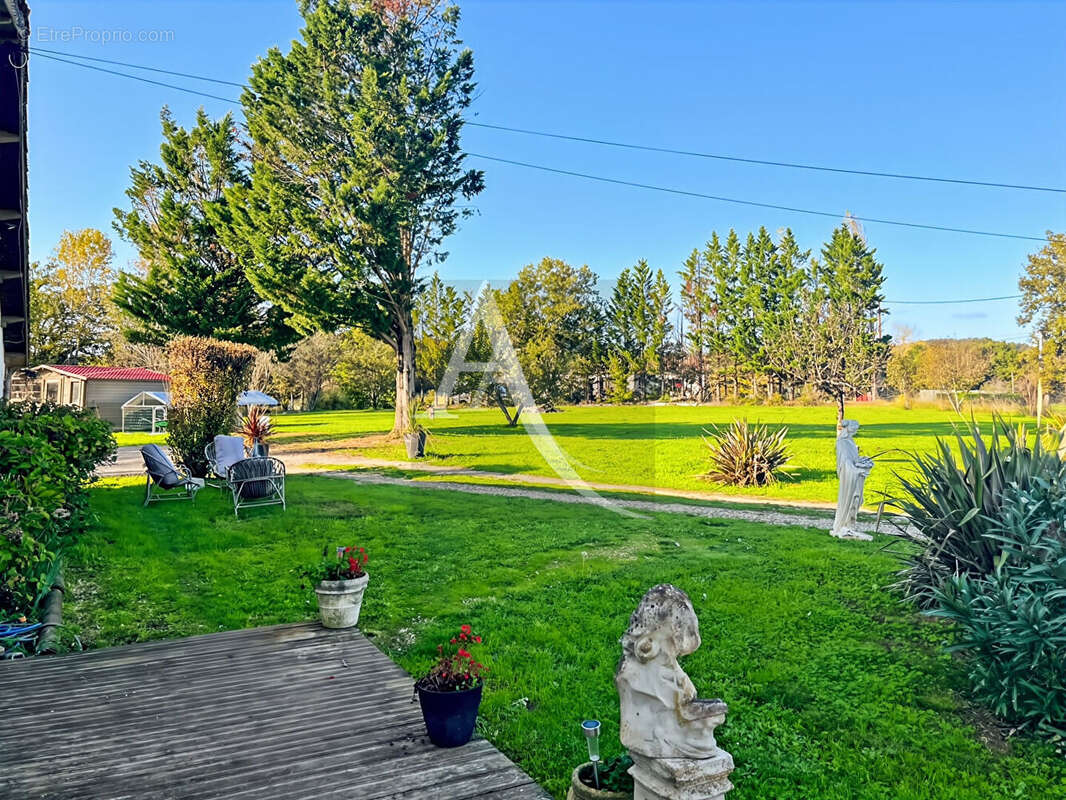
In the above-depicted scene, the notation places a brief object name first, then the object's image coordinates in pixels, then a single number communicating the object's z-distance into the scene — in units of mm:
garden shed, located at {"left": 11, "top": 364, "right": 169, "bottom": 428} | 26672
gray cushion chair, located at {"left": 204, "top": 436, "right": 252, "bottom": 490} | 11258
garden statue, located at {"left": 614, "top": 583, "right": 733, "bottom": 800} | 2119
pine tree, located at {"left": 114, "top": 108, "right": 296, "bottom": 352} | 22562
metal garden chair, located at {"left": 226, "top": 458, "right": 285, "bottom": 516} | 9570
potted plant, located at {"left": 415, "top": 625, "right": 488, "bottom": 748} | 2967
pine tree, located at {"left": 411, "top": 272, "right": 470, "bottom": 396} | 30875
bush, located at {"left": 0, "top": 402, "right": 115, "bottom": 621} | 4270
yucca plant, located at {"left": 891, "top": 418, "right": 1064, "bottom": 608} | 4438
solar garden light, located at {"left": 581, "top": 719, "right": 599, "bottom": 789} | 2432
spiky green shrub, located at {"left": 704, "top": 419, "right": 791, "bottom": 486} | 13117
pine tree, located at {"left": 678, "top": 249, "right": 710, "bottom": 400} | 50625
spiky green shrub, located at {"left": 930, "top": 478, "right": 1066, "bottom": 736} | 3316
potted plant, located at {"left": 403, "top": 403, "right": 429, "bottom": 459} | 18031
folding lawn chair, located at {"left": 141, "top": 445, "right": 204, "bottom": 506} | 9648
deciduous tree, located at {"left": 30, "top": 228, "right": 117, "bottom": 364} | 33156
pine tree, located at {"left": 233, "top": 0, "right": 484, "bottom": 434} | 19188
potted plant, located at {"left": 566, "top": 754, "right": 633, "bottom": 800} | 2377
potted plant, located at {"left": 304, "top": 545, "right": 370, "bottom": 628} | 4781
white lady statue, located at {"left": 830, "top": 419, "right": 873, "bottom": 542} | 7906
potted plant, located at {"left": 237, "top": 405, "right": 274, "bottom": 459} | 15930
